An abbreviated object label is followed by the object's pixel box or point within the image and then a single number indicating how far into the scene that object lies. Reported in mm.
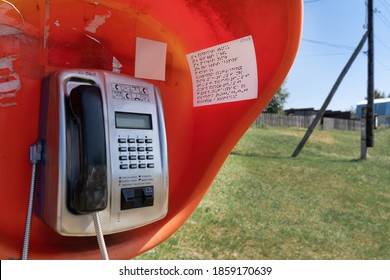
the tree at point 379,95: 37712
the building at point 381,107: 28328
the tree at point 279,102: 27359
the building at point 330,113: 30516
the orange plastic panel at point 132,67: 913
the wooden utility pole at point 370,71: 8540
